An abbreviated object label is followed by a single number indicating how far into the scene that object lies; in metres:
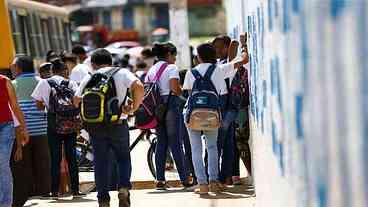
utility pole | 25.22
